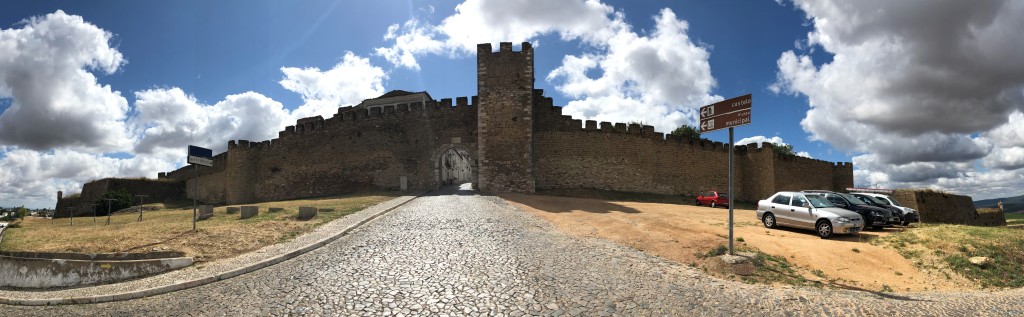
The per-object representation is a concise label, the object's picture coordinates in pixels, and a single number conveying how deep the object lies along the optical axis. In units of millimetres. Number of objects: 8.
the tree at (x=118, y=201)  33188
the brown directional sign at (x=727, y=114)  7910
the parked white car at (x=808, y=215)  10836
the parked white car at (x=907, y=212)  15705
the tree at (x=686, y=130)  50791
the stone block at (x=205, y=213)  16578
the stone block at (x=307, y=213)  13875
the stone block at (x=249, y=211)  14969
